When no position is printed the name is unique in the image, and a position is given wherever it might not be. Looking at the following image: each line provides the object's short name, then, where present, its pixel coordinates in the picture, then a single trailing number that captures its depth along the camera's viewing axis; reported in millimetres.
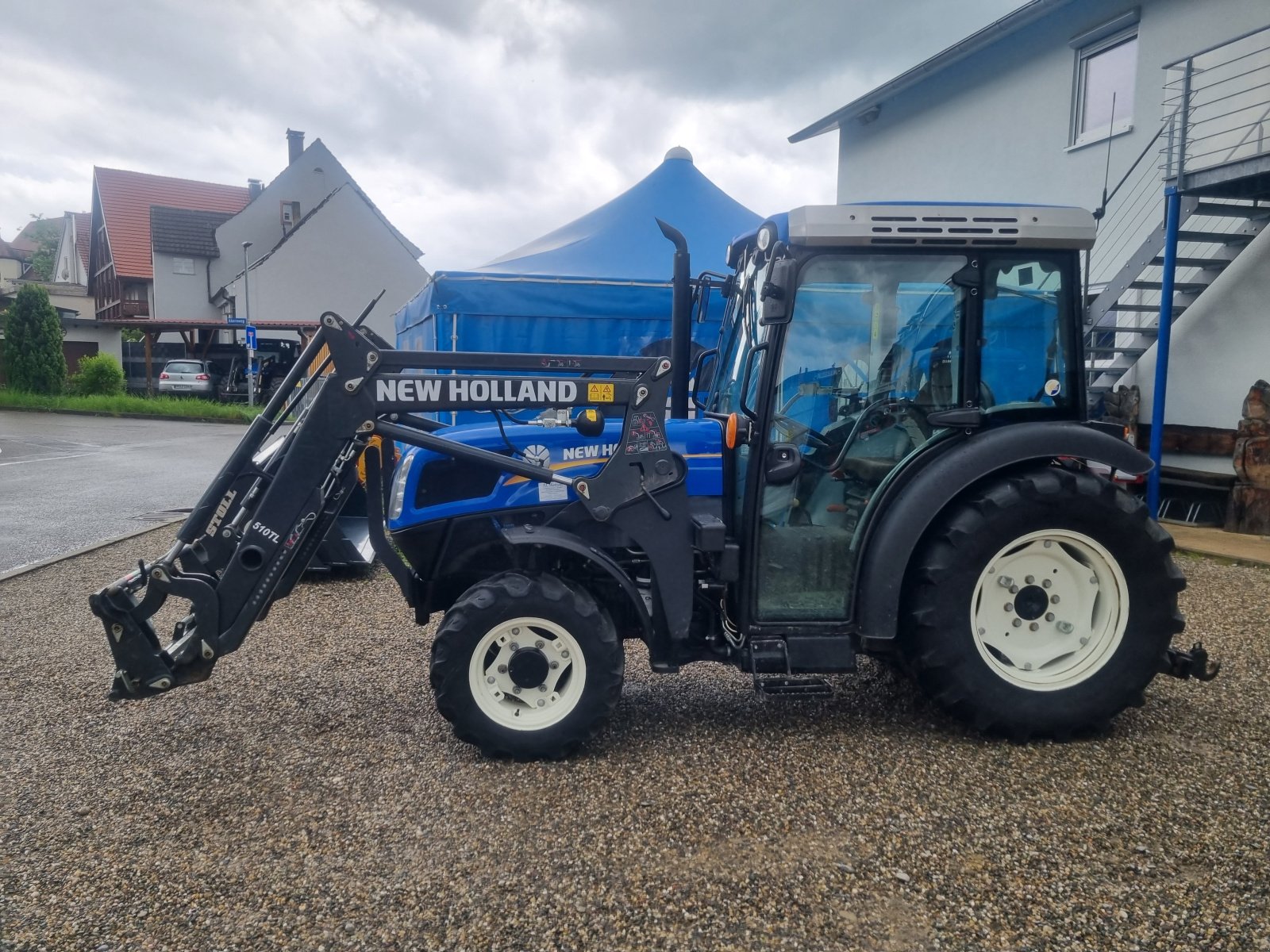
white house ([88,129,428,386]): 32906
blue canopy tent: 8578
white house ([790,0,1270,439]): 8531
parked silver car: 28391
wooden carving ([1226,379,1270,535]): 8016
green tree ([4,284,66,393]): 24156
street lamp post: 23714
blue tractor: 3436
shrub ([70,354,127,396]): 25766
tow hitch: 3730
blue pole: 8172
